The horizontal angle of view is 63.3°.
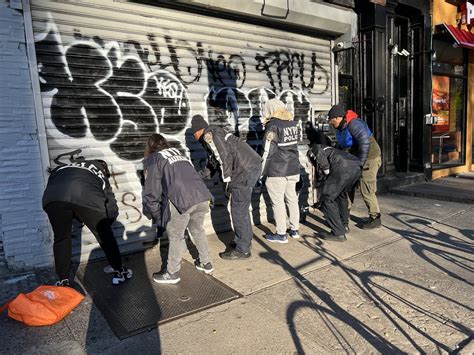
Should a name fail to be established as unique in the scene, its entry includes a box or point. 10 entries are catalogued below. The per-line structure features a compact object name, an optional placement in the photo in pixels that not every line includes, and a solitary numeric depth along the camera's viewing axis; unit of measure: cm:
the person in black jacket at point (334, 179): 498
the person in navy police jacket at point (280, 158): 474
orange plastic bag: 313
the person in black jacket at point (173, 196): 364
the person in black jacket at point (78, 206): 347
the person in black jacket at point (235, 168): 423
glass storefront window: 964
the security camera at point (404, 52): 853
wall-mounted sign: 982
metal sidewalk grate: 321
